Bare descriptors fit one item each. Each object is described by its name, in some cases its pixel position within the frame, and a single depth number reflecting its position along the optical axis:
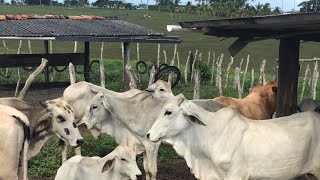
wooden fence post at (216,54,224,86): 16.73
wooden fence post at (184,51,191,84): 19.59
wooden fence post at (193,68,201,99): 13.75
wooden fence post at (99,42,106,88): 14.02
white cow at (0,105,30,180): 5.85
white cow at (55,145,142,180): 6.02
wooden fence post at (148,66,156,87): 12.73
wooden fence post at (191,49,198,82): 20.23
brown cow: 9.16
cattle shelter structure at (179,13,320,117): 6.37
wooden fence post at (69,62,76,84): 12.47
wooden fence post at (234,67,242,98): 15.34
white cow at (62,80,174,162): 9.05
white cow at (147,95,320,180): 5.97
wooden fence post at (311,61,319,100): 14.45
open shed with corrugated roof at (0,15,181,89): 13.20
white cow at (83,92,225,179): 8.05
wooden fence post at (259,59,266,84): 16.61
